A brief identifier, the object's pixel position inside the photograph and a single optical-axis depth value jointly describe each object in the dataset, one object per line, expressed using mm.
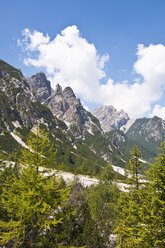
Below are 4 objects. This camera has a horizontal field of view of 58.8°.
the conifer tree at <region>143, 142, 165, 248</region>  12672
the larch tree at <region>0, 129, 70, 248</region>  10188
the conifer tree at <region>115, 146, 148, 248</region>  14736
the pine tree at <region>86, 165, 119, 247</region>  30267
